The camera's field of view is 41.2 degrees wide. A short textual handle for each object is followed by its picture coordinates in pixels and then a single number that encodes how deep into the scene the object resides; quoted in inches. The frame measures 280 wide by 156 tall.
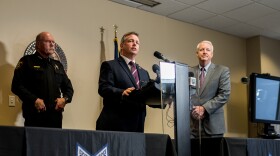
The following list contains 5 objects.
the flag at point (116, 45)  166.6
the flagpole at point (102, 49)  170.9
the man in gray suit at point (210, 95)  103.8
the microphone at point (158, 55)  79.3
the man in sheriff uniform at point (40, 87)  121.5
